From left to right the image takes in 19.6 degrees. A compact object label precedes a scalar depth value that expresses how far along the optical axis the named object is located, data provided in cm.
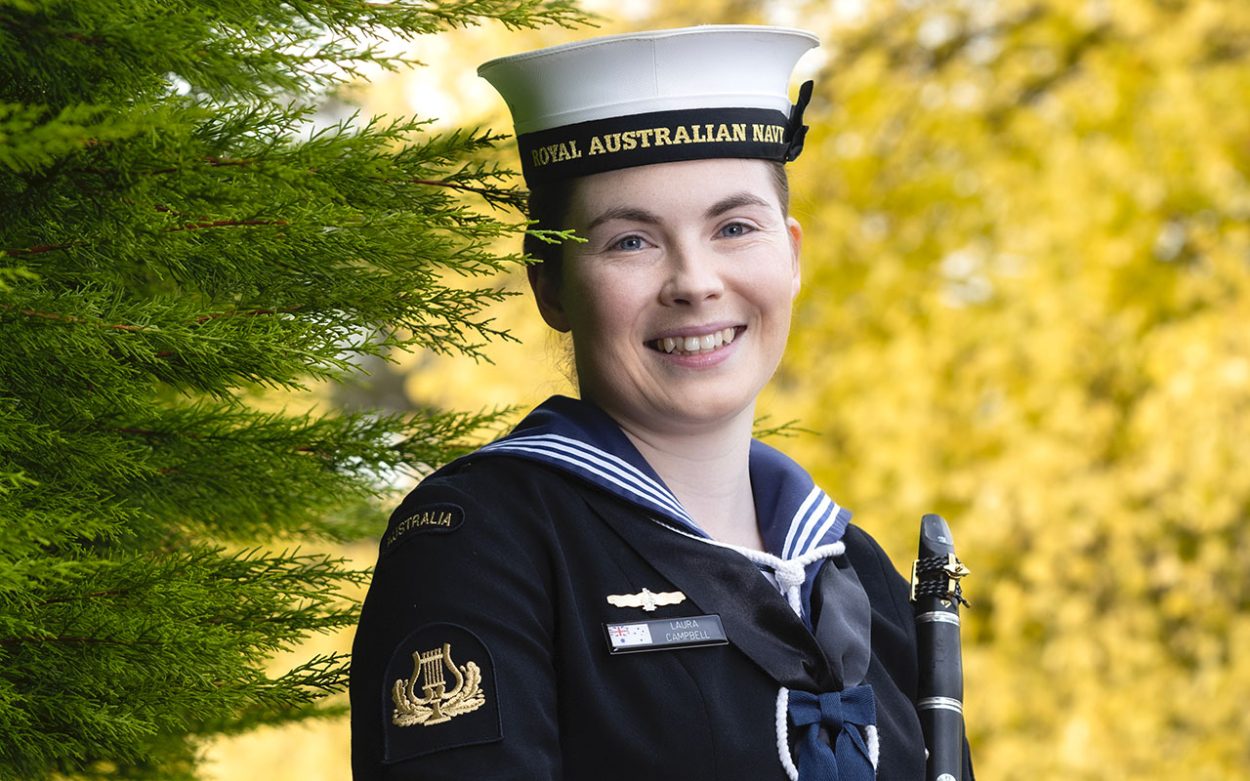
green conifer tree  193
